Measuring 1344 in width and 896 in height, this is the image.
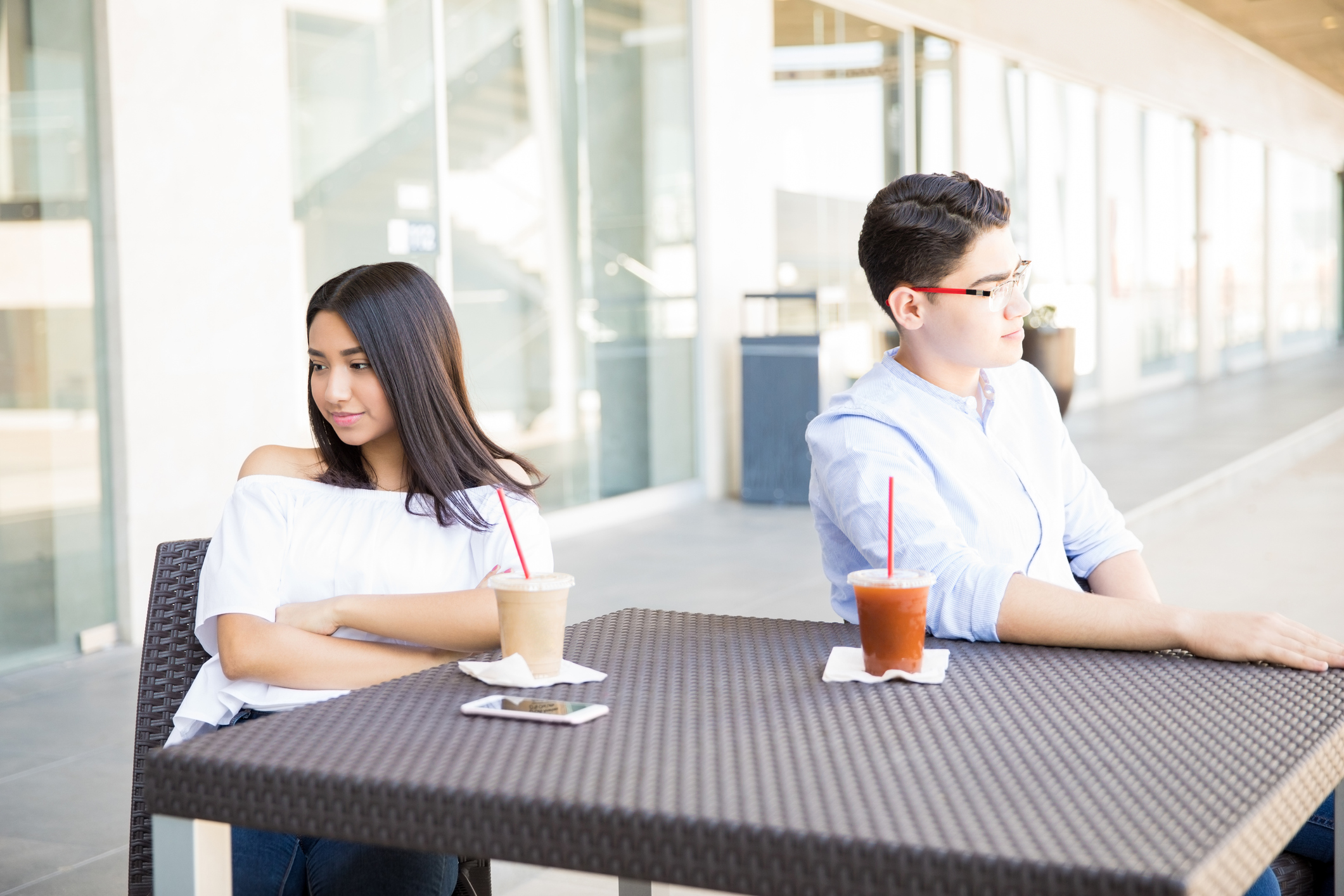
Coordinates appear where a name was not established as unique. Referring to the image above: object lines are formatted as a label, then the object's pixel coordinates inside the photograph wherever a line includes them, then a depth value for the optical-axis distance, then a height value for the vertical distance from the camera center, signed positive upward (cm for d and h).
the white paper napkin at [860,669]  308 -41
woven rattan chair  341 -44
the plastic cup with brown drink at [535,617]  310 -35
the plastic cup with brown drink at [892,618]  307 -35
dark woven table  262 -42
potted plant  1571 -20
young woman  335 -31
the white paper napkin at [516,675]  309 -41
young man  345 -19
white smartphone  294 -41
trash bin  1138 -46
